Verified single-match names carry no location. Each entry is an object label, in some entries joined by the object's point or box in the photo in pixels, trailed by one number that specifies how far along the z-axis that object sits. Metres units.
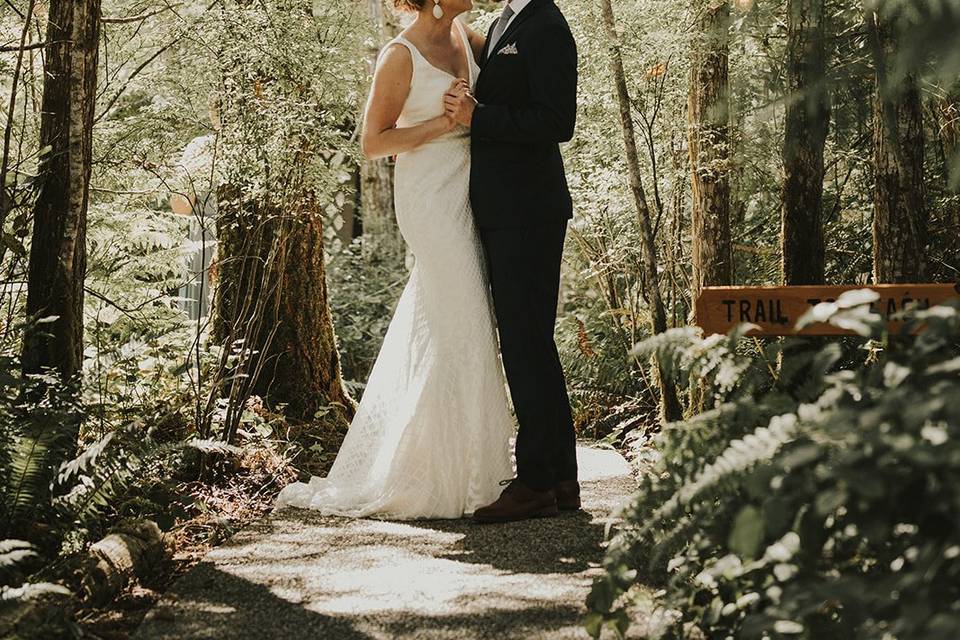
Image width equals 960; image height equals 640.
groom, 4.93
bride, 5.14
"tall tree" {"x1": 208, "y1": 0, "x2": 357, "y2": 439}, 6.19
